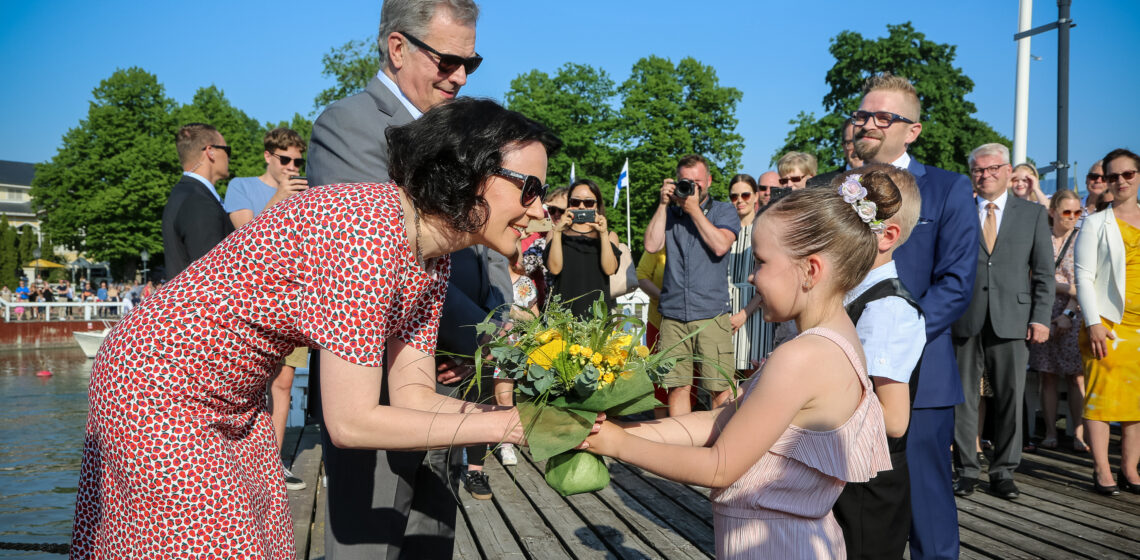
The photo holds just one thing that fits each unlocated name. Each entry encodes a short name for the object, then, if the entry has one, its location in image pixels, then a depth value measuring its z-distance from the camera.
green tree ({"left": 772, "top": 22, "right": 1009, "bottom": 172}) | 37.25
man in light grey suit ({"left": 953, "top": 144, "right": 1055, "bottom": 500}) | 5.96
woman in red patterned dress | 1.86
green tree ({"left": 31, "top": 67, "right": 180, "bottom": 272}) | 43.38
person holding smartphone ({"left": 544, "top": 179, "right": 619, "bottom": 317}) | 6.79
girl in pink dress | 2.08
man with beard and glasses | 3.39
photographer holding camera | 6.51
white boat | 21.91
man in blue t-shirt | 5.86
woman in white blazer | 5.77
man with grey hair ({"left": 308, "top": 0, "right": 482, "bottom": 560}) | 2.61
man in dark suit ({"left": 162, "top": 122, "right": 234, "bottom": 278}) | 5.05
